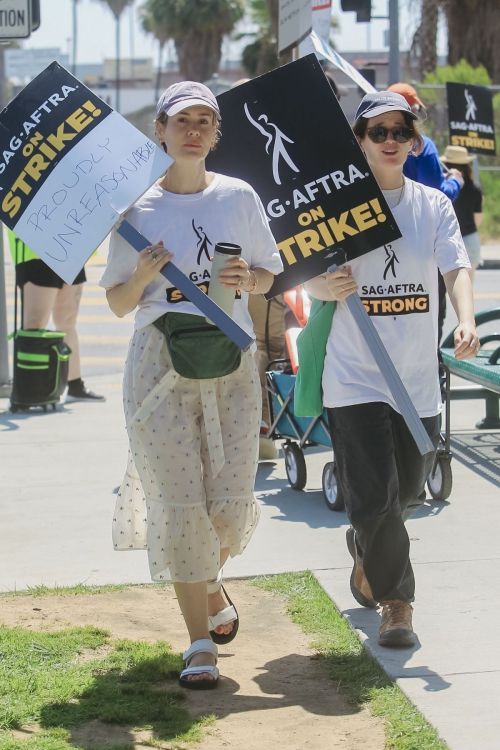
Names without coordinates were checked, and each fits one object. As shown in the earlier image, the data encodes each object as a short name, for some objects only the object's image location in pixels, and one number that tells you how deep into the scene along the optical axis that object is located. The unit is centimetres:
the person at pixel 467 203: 1093
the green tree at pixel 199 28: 6384
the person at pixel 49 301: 943
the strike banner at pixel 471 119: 1608
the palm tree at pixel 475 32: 3078
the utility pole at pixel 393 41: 2030
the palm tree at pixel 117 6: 10931
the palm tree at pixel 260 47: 5026
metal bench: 735
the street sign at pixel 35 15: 953
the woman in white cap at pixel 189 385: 438
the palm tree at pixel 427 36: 3091
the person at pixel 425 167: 706
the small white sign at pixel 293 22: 829
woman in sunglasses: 463
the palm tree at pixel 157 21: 6531
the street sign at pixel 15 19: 951
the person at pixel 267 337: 761
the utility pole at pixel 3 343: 1007
